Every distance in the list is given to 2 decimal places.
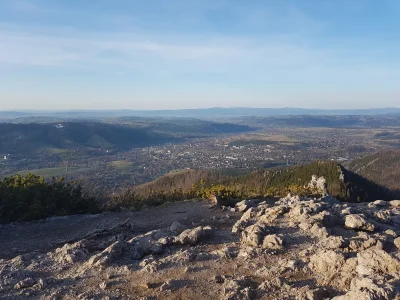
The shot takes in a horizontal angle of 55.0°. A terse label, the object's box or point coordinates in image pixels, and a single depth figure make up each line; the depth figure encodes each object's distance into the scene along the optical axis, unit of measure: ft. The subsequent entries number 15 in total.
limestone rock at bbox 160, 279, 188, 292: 30.40
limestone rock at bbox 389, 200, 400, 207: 56.60
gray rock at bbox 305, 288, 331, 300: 27.94
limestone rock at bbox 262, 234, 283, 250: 37.35
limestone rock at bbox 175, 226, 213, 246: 39.60
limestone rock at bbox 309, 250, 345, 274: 32.04
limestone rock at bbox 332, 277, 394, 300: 25.18
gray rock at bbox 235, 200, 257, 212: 55.72
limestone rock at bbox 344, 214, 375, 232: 41.24
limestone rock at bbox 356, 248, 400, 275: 30.01
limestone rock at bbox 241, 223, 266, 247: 38.19
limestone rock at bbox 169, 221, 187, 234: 44.21
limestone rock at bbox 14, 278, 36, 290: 31.45
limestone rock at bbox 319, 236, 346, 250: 35.99
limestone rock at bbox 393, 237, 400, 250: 34.82
